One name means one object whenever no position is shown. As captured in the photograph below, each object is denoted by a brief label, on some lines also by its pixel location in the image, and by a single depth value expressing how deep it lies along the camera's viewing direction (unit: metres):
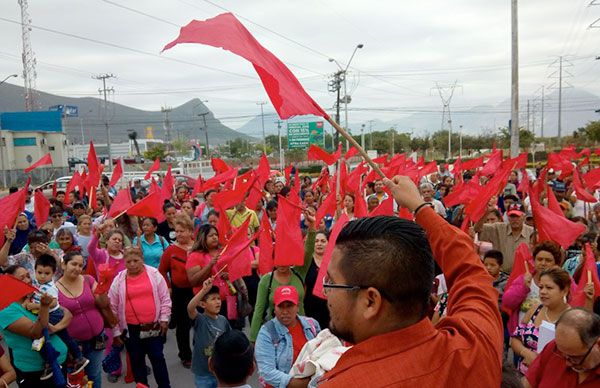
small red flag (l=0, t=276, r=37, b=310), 3.50
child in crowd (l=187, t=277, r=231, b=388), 4.11
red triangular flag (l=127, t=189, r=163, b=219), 6.39
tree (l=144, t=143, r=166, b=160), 71.56
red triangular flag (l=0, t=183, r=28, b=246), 6.00
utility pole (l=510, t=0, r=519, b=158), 18.02
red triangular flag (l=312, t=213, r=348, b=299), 4.09
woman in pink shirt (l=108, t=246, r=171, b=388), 4.58
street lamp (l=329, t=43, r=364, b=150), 30.18
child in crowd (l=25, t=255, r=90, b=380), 3.91
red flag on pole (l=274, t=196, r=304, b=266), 4.48
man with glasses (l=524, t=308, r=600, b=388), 2.69
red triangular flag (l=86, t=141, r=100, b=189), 9.40
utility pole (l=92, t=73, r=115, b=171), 53.41
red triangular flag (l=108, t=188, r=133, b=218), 6.85
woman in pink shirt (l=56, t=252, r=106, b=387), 4.43
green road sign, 43.59
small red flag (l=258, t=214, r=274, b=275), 5.32
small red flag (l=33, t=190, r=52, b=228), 7.77
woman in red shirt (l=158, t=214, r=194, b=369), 5.57
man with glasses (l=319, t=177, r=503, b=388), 1.20
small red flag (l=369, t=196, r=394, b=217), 6.01
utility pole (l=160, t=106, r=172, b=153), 87.94
